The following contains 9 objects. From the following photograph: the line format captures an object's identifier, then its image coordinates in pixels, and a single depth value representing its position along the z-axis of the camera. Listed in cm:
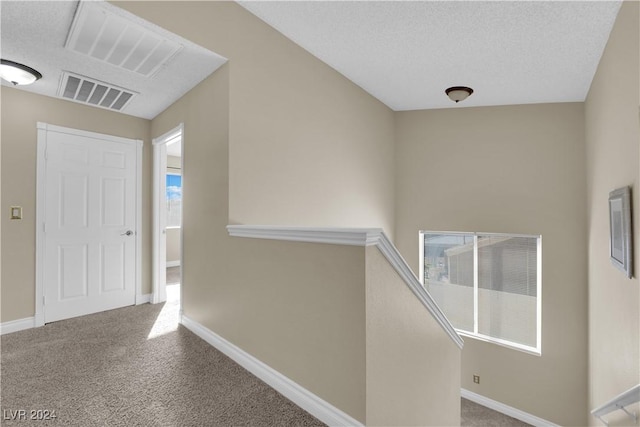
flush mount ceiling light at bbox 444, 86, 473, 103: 342
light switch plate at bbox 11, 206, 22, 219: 283
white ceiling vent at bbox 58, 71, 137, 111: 274
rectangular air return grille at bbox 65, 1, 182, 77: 195
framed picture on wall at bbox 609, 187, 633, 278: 193
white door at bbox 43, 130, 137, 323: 306
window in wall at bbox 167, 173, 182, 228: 655
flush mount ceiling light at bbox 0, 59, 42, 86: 235
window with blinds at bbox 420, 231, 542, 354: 392
